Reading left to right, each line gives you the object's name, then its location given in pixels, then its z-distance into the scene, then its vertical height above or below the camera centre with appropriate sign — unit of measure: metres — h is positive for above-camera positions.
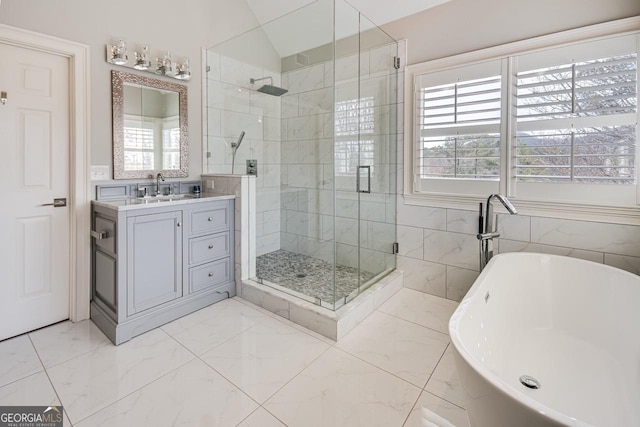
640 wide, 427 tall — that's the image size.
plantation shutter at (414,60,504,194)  2.61 +0.64
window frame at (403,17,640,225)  2.15 +0.49
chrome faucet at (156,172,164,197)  2.85 +0.15
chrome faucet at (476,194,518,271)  2.34 -0.23
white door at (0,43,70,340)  2.19 +0.07
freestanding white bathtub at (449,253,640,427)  1.13 -0.73
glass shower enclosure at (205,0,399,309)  2.79 +0.62
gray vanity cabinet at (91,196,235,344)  2.21 -0.48
